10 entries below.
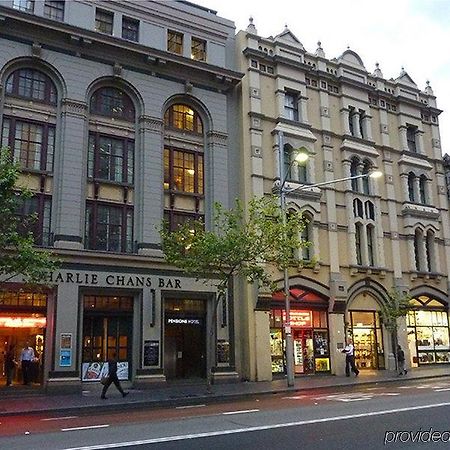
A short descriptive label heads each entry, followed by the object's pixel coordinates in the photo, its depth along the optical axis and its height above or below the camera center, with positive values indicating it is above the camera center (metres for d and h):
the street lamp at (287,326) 22.87 +0.86
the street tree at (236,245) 20.50 +3.84
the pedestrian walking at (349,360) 27.16 -0.70
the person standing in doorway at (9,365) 22.27 -0.55
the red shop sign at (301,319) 28.33 +1.41
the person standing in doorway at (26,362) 22.12 -0.43
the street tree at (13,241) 17.11 +3.43
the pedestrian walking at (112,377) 18.84 -0.93
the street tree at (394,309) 28.73 +1.87
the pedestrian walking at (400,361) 27.58 -0.80
